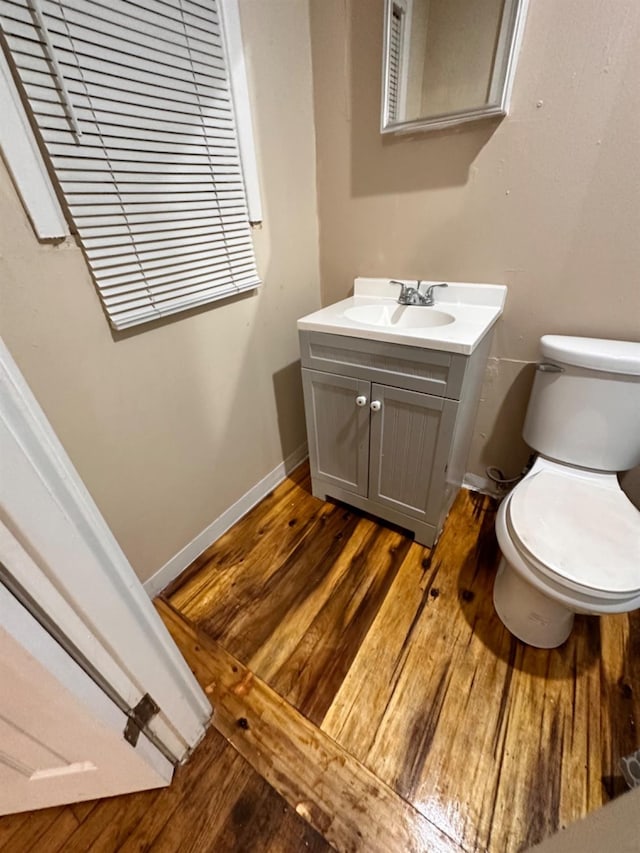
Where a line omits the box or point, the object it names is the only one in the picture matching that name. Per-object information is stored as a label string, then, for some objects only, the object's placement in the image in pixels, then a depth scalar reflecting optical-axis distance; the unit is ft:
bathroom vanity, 3.48
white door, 1.55
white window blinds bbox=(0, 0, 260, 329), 2.35
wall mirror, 3.21
